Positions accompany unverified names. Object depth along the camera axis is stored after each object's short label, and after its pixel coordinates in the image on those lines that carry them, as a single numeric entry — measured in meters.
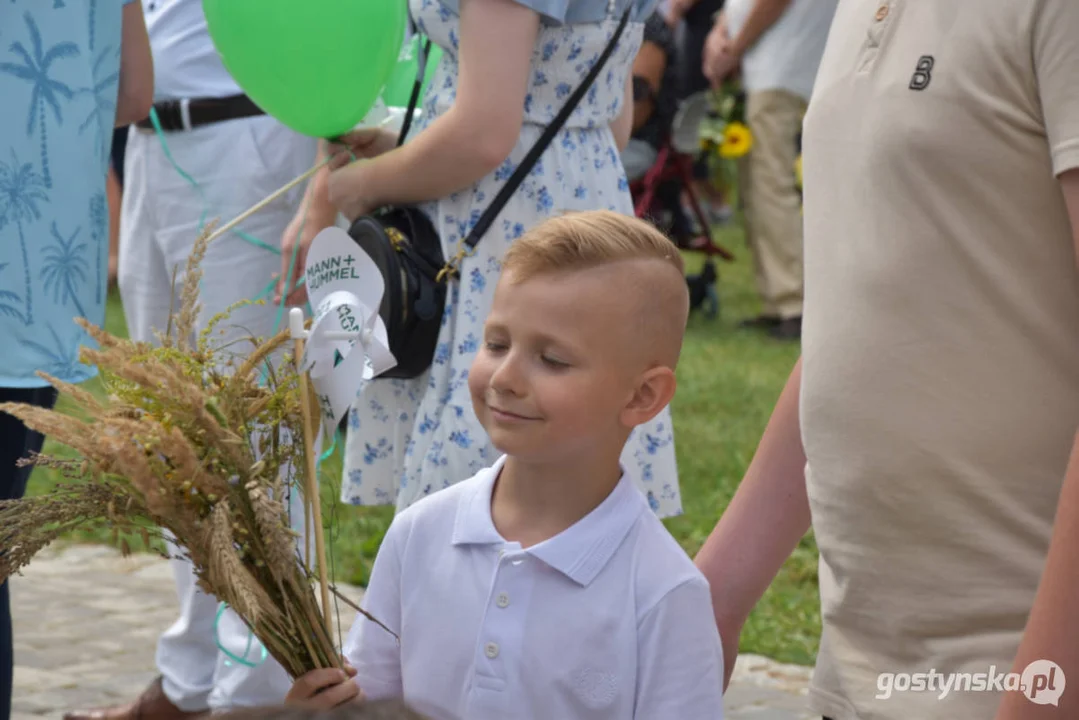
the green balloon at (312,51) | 3.18
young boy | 2.38
